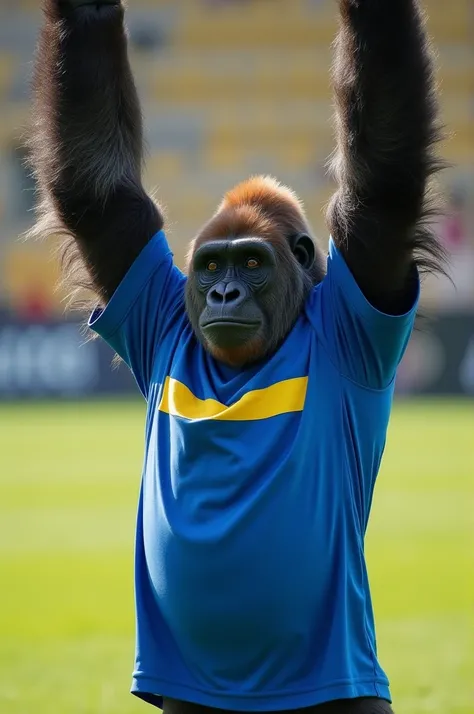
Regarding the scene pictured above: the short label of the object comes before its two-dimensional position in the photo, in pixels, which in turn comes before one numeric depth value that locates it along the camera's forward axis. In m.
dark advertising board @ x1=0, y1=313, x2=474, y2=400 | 37.37
